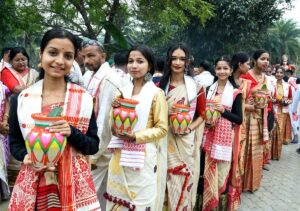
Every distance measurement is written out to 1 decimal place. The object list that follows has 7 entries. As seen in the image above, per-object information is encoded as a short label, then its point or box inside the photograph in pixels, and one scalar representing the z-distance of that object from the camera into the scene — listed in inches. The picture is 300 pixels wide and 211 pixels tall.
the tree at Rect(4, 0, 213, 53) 463.9
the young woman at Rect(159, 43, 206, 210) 139.7
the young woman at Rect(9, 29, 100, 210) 75.8
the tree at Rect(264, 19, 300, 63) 1599.4
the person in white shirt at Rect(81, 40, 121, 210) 142.8
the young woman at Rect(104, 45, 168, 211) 116.3
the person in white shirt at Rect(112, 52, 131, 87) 238.4
